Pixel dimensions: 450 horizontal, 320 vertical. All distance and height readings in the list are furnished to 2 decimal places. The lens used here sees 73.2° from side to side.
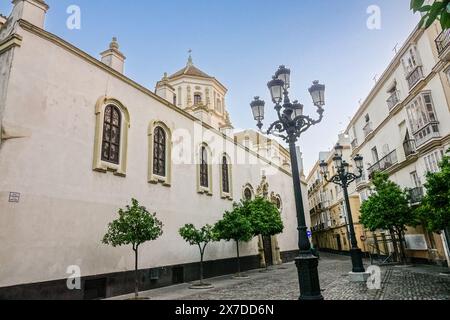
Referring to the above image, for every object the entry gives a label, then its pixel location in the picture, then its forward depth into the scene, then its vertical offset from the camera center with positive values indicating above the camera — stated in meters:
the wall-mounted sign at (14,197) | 8.41 +1.65
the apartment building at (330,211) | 29.92 +3.54
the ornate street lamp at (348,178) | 12.33 +2.62
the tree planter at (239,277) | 16.27 -1.67
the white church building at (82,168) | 8.72 +3.07
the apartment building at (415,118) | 14.41 +6.33
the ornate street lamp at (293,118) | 6.34 +2.96
